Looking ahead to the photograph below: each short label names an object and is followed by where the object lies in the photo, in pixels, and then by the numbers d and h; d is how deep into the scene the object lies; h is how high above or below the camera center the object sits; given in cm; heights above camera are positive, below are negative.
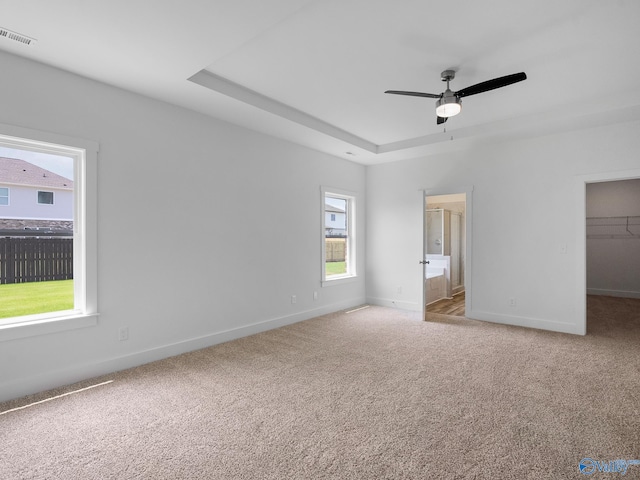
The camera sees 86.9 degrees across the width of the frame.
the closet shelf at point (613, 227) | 714 +22
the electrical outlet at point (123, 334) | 319 -89
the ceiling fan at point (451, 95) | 278 +126
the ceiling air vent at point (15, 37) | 232 +144
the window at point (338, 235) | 564 +7
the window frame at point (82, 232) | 284 +7
